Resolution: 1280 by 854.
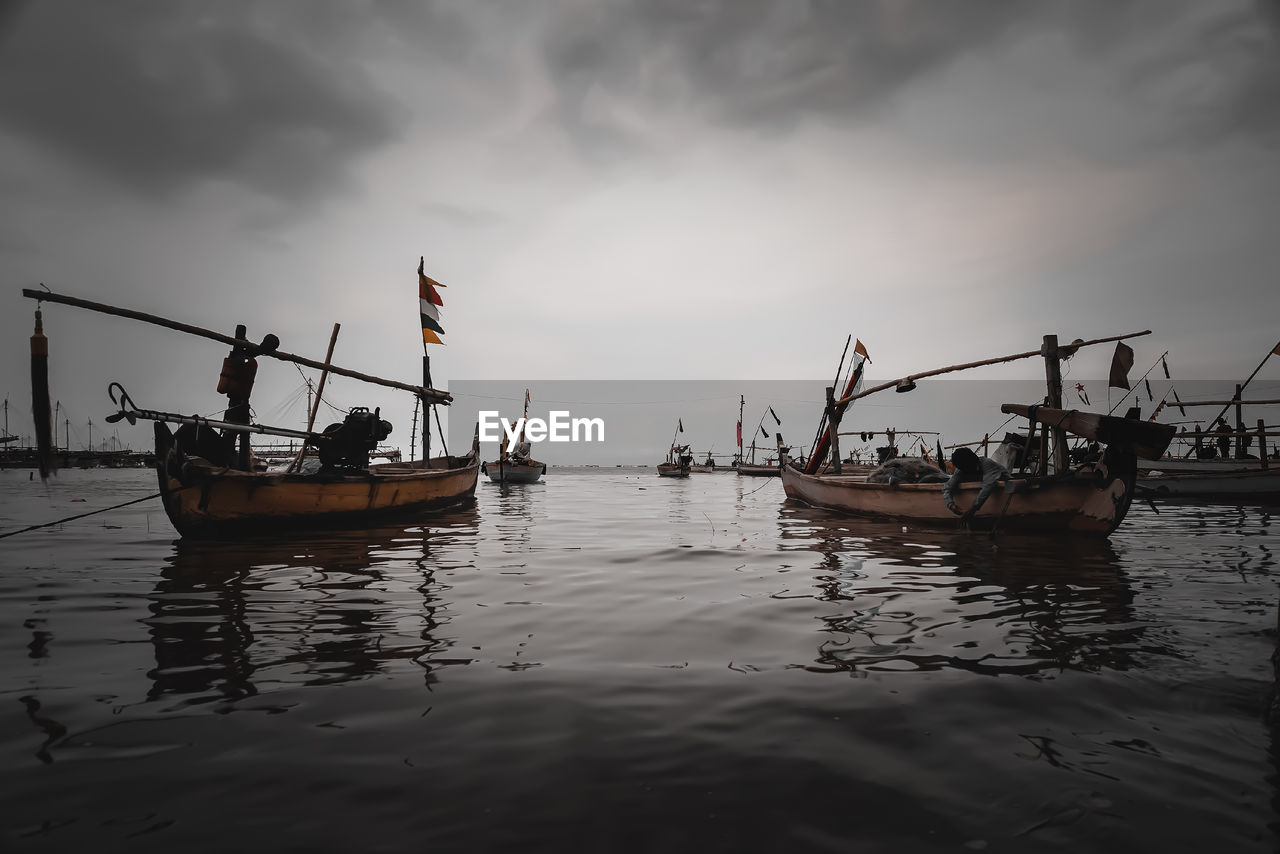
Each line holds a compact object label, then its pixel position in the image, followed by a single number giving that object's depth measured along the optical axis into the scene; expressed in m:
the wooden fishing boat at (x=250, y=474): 10.50
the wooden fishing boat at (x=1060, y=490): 10.28
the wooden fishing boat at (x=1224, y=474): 21.30
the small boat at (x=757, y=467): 61.50
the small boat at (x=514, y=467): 39.59
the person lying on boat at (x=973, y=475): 11.56
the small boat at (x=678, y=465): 62.84
